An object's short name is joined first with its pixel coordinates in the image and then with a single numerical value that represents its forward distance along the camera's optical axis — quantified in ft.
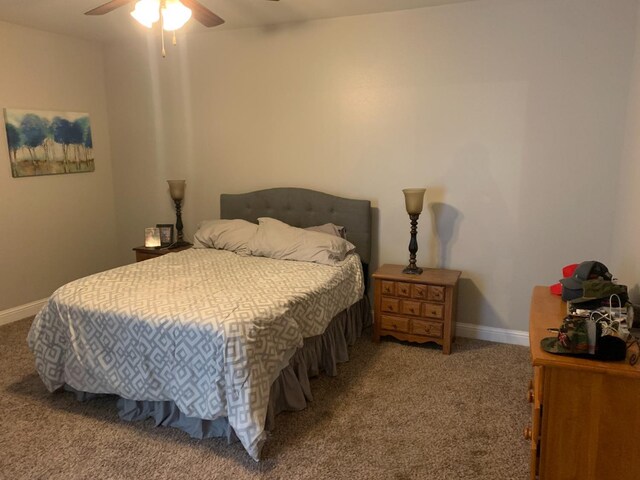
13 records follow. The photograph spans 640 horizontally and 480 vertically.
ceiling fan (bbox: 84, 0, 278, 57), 8.13
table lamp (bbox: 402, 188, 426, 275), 11.21
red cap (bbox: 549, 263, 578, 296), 8.46
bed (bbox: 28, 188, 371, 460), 7.56
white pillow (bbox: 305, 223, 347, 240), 12.44
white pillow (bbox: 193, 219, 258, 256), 12.59
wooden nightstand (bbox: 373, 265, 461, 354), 11.12
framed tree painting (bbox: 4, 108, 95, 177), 13.20
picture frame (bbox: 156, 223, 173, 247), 14.78
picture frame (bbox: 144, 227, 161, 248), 14.44
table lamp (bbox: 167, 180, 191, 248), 14.28
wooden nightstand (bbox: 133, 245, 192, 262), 14.02
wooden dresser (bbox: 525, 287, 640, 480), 5.68
